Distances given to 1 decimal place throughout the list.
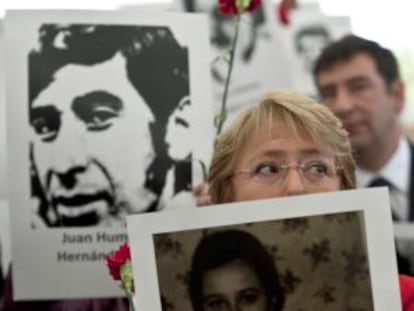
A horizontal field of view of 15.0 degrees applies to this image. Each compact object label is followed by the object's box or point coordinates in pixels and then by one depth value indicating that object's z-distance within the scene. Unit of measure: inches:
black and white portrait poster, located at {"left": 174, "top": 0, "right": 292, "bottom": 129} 102.1
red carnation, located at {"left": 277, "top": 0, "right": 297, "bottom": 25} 101.7
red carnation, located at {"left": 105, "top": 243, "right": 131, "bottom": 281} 67.9
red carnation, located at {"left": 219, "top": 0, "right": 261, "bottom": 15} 84.2
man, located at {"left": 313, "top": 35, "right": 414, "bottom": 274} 103.2
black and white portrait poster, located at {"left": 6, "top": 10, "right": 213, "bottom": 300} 83.5
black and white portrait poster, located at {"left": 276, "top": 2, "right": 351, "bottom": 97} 104.2
